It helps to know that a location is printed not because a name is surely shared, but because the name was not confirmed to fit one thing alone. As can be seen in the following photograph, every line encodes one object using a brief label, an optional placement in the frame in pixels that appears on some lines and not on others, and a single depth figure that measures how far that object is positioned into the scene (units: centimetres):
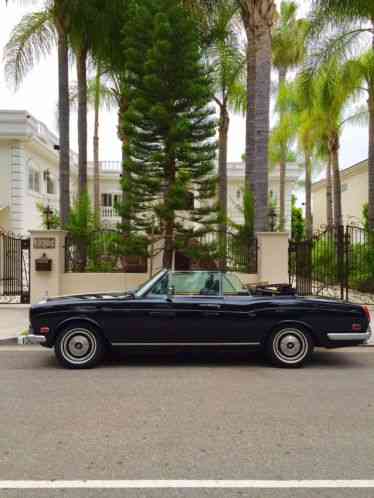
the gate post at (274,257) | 1318
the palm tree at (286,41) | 2441
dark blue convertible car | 721
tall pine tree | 1327
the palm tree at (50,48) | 1568
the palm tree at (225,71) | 1696
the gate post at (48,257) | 1321
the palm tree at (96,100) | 2327
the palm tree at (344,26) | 1484
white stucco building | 2020
